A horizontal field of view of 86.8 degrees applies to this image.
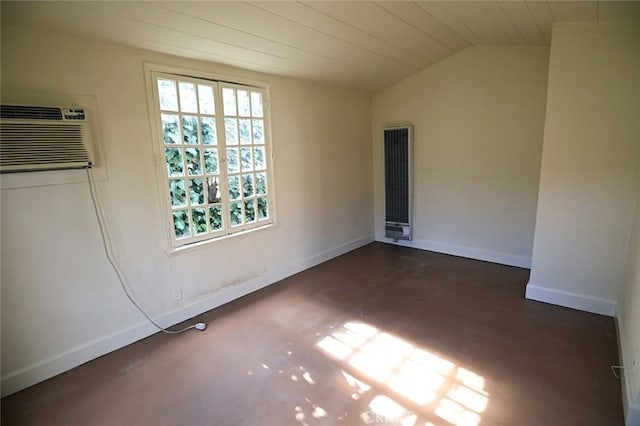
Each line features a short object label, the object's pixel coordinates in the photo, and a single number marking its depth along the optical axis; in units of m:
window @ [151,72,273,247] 2.69
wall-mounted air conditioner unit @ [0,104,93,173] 1.91
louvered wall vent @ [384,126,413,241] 4.46
